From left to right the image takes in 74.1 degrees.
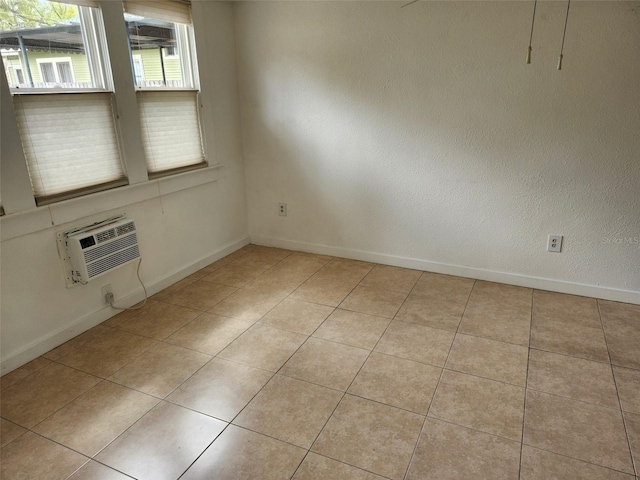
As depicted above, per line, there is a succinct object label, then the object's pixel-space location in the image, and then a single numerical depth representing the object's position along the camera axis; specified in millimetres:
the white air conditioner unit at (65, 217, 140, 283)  2477
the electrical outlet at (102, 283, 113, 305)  2785
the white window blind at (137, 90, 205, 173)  2955
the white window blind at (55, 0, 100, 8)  2365
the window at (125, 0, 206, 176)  2855
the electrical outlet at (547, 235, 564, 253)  3001
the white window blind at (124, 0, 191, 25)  2728
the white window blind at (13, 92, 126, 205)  2264
